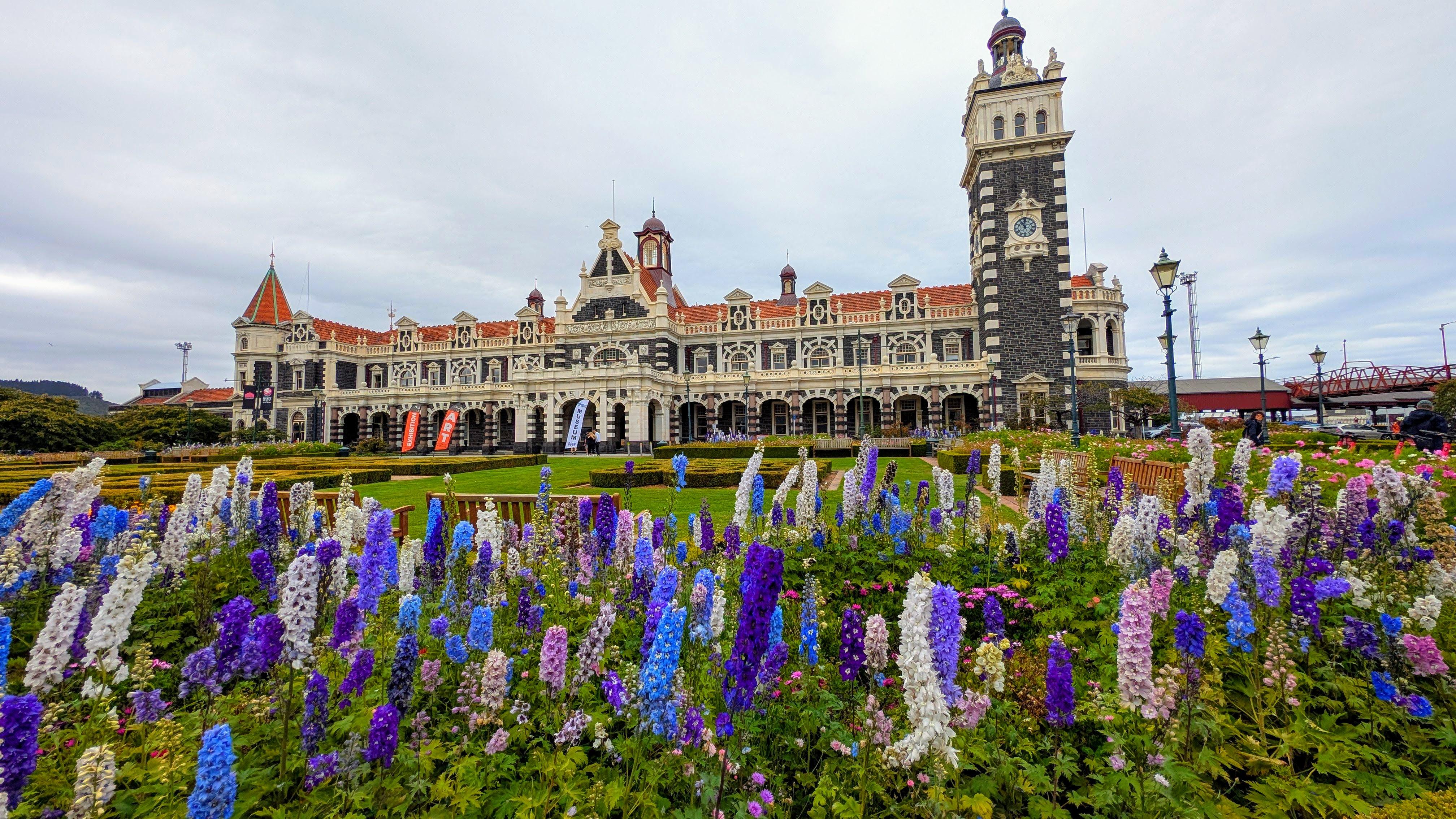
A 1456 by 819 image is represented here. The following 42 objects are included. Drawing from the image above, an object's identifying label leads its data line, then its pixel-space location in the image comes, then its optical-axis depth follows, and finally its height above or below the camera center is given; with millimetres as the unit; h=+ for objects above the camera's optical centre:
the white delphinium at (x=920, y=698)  1916 -919
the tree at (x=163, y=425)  40906 +1105
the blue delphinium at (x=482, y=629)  2943 -1009
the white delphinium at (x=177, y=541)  4215 -734
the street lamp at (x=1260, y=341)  20734 +2586
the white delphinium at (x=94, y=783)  1729 -1027
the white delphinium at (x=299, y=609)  2344 -695
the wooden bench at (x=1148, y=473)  7341 -805
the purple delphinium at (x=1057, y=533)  4469 -887
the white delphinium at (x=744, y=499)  4738 -607
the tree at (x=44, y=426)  31484 +992
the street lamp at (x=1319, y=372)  24344 +1846
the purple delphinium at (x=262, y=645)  2338 -870
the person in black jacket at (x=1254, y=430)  15062 -482
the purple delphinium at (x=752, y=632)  2201 -779
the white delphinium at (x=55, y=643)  2260 -788
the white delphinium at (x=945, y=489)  5703 -685
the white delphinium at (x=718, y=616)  2805 -924
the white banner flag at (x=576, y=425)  35719 +304
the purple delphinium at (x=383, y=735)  2020 -1045
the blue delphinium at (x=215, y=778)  1671 -981
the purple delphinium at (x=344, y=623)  2760 -887
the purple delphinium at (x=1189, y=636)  2336 -888
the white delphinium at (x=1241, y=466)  4625 -419
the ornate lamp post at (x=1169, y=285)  13156 +2995
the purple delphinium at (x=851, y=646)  2492 -962
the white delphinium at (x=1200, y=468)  4570 -423
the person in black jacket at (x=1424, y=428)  12242 -420
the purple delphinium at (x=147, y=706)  2529 -1175
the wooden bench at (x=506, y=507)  7312 -1004
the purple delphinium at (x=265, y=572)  3426 -803
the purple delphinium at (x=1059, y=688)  2355 -1098
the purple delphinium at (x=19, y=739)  1696 -869
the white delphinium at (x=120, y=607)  2508 -728
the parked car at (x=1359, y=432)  19894 -900
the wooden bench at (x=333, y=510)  7230 -961
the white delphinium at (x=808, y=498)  5426 -687
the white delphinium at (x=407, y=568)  3904 -901
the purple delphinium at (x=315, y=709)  2189 -1049
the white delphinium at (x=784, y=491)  5457 -625
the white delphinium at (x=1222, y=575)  2943 -821
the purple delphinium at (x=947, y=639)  2182 -820
